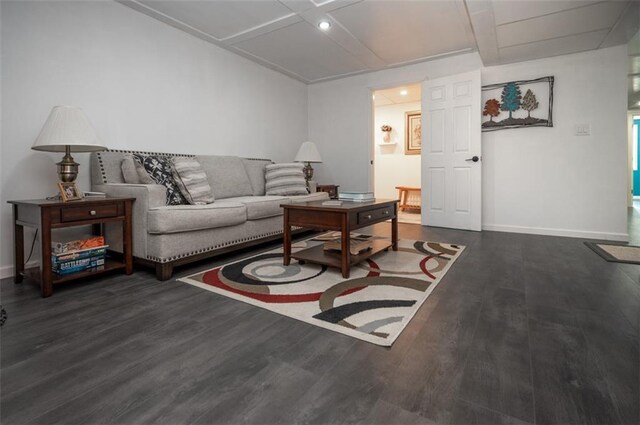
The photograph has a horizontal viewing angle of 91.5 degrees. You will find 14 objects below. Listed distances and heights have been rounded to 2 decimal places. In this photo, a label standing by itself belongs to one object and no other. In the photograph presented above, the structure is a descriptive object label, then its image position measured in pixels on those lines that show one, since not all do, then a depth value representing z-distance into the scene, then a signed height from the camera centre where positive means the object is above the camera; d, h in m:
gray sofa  2.15 -0.13
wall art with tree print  3.69 +1.17
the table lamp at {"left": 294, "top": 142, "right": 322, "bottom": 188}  4.23 +0.65
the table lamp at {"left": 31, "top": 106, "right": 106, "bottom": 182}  1.99 +0.46
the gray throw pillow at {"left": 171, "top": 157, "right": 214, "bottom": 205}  2.67 +0.20
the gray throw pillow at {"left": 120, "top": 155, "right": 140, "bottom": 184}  2.59 +0.28
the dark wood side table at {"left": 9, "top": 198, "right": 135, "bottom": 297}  1.83 -0.09
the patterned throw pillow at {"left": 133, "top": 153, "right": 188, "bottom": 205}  2.66 +0.26
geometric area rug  1.51 -0.53
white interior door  3.93 +0.64
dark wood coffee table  2.12 -0.14
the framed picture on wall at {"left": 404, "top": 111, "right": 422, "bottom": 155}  6.45 +1.43
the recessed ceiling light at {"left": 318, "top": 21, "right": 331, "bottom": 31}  3.18 +1.84
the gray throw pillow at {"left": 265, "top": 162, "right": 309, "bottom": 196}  3.69 +0.28
